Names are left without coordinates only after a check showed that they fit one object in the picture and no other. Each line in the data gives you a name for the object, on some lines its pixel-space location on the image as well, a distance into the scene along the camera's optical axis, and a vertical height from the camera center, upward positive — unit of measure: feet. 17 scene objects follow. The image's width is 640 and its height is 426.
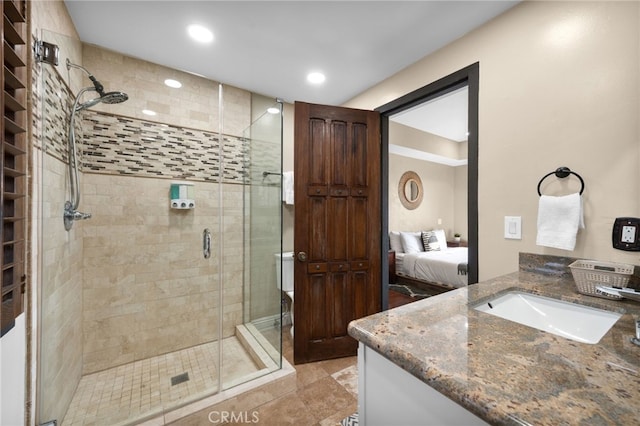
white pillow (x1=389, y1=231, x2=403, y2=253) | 15.25 -1.86
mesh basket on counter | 3.27 -0.83
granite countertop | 1.42 -1.10
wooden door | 6.74 -0.43
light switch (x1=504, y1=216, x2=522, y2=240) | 4.77 -0.29
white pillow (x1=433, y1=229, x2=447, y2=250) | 16.12 -1.74
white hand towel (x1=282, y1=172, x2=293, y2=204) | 8.73 +0.82
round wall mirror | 16.66 +1.46
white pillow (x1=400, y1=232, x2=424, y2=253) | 14.89 -1.84
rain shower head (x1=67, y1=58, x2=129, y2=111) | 5.66 +2.71
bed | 12.08 -2.47
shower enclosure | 4.82 -0.91
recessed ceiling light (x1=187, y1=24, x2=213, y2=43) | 5.48 +3.98
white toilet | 8.41 -2.15
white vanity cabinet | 1.73 -1.47
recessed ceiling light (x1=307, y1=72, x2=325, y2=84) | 7.35 +4.01
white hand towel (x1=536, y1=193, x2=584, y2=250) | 3.94 -0.13
